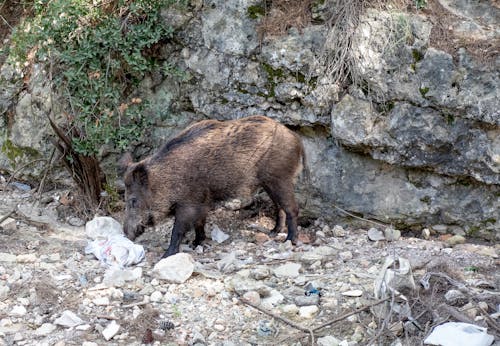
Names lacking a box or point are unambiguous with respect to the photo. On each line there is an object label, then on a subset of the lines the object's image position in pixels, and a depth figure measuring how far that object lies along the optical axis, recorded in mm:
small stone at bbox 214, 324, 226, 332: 5088
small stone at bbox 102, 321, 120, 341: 4934
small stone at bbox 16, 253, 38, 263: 6184
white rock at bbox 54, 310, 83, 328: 5066
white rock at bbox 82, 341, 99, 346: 4806
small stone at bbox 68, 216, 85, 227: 7527
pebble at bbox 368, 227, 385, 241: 6907
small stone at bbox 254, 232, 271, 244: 7116
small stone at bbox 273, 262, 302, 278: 5949
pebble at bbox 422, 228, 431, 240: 6952
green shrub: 7453
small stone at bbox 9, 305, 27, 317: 5207
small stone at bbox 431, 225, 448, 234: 6957
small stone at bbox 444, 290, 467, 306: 5047
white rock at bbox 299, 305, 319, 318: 5242
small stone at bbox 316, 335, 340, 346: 4855
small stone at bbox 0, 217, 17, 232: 6977
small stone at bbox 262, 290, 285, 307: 5430
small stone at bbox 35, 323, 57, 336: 4973
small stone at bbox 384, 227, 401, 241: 6898
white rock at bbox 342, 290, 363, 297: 5457
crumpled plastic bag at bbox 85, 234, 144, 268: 6293
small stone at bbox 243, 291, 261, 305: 5418
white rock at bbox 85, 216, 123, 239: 6961
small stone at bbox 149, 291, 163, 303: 5469
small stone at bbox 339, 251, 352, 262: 6389
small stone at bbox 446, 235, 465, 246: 6750
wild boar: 6844
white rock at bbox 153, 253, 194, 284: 5793
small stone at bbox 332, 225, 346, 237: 7102
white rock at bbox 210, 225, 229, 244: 7219
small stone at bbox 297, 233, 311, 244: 7016
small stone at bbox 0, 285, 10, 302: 5438
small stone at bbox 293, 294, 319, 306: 5391
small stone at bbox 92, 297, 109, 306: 5351
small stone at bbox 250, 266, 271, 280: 5879
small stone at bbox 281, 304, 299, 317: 5277
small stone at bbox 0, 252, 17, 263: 6176
